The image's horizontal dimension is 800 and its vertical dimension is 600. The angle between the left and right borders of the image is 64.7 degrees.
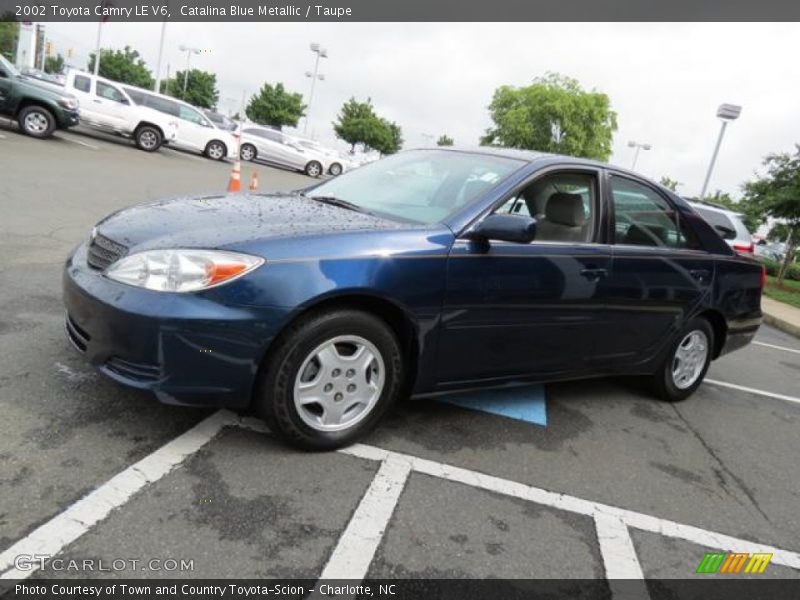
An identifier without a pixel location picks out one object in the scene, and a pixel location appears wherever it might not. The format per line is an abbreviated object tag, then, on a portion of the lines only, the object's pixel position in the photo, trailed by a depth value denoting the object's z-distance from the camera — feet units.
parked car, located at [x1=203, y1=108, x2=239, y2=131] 91.39
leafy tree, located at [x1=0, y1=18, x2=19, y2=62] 235.61
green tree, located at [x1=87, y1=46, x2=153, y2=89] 241.14
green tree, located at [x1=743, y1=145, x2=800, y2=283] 49.47
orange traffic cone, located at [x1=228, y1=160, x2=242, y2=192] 33.88
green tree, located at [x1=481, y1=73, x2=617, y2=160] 163.02
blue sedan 8.46
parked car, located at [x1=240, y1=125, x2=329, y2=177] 79.36
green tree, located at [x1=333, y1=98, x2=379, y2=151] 203.00
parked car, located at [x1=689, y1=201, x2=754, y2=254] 32.78
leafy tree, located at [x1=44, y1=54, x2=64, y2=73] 311.68
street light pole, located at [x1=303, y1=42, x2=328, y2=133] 144.36
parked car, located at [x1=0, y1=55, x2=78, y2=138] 45.11
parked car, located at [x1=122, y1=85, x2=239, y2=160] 61.21
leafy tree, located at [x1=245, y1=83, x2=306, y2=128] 189.16
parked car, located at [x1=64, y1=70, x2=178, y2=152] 57.36
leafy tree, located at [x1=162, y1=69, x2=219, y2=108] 231.91
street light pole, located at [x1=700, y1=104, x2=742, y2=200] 90.99
